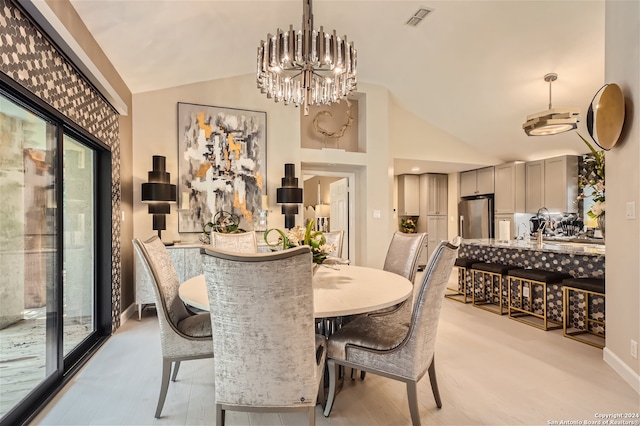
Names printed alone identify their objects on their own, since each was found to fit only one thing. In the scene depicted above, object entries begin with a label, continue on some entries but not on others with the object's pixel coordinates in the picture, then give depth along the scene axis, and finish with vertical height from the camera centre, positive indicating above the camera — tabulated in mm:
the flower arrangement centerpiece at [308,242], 2207 -199
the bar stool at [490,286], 4000 -947
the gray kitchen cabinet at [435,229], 7363 -382
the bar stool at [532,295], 3414 -924
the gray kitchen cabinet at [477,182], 6660 +619
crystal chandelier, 2283 +1063
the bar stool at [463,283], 4512 -981
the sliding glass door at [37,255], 1959 -285
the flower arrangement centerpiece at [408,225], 7294 -285
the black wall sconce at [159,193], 3762 +218
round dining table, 1579 -443
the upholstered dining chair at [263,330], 1286 -478
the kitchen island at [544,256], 3230 -501
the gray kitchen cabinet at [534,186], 5824 +460
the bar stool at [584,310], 2988 -938
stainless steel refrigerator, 6695 -108
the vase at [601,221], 2994 -85
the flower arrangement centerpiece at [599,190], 2959 +191
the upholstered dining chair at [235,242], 3082 -275
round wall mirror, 2340 +693
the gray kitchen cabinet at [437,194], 7395 +399
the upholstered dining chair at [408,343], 1648 -689
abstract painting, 4359 +648
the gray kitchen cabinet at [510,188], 6137 +448
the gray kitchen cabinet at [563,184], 5457 +447
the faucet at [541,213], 5750 -23
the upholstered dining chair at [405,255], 2699 -356
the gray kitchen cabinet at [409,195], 7406 +371
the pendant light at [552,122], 3355 +923
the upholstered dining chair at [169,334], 1872 -694
